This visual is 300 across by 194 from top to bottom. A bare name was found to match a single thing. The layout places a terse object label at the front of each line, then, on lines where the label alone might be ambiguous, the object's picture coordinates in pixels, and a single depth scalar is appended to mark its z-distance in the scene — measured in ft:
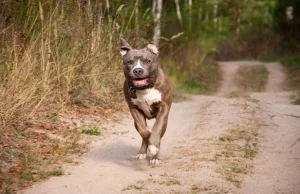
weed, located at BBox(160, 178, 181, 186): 20.16
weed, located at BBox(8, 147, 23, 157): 23.24
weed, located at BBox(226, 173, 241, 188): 20.40
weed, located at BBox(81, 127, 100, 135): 29.14
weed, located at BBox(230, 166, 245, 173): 22.18
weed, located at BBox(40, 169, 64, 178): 20.94
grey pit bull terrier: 22.05
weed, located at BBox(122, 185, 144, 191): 19.40
